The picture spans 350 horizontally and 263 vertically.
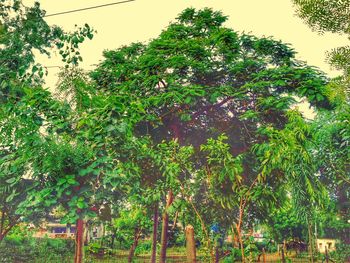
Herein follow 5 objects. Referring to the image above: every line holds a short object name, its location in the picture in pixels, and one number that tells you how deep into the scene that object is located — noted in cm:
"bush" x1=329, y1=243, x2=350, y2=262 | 1877
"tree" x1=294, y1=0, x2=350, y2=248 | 579
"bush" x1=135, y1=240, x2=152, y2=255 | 2097
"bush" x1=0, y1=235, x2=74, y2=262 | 1603
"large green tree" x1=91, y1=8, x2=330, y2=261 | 1523
